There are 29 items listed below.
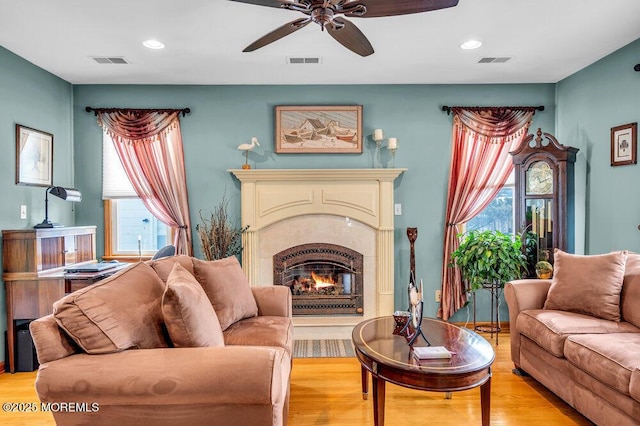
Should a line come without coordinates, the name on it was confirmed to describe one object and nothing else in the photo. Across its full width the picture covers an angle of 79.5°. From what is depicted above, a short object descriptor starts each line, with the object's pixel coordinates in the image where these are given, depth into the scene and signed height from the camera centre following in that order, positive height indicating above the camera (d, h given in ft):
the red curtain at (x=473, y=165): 13.34 +1.48
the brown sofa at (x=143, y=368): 4.87 -2.01
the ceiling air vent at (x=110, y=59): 10.90 +4.38
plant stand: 12.27 -3.45
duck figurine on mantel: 12.96 +2.10
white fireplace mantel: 13.07 +0.16
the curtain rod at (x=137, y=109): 13.12 +3.49
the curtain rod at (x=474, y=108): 13.35 +3.46
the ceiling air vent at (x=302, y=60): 11.12 +4.37
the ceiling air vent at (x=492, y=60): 11.30 +4.36
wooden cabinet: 10.07 -1.73
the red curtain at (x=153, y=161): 13.15 +1.71
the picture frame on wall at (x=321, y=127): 13.33 +2.84
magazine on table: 6.29 -2.40
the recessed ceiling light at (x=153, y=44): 9.93 +4.36
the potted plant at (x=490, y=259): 11.64 -1.57
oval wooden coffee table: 5.92 -2.50
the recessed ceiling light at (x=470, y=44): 10.09 +4.34
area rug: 11.22 -4.26
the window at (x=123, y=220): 13.42 -0.31
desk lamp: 10.75 +0.45
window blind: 13.41 +1.23
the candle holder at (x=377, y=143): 13.10 +2.29
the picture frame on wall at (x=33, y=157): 10.77 +1.63
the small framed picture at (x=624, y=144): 10.18 +1.70
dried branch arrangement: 12.53 -0.80
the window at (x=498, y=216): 13.82 -0.31
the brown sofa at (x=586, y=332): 6.54 -2.51
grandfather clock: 11.63 +0.39
